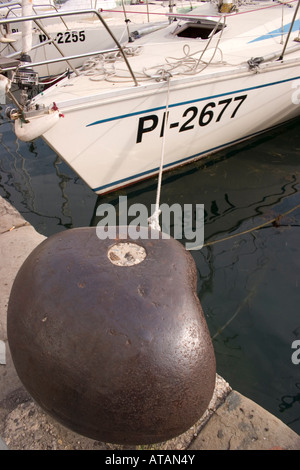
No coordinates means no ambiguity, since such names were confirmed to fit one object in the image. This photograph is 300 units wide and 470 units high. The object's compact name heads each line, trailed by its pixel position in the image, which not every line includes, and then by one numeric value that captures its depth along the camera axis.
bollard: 1.46
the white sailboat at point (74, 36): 11.02
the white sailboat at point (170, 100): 4.35
